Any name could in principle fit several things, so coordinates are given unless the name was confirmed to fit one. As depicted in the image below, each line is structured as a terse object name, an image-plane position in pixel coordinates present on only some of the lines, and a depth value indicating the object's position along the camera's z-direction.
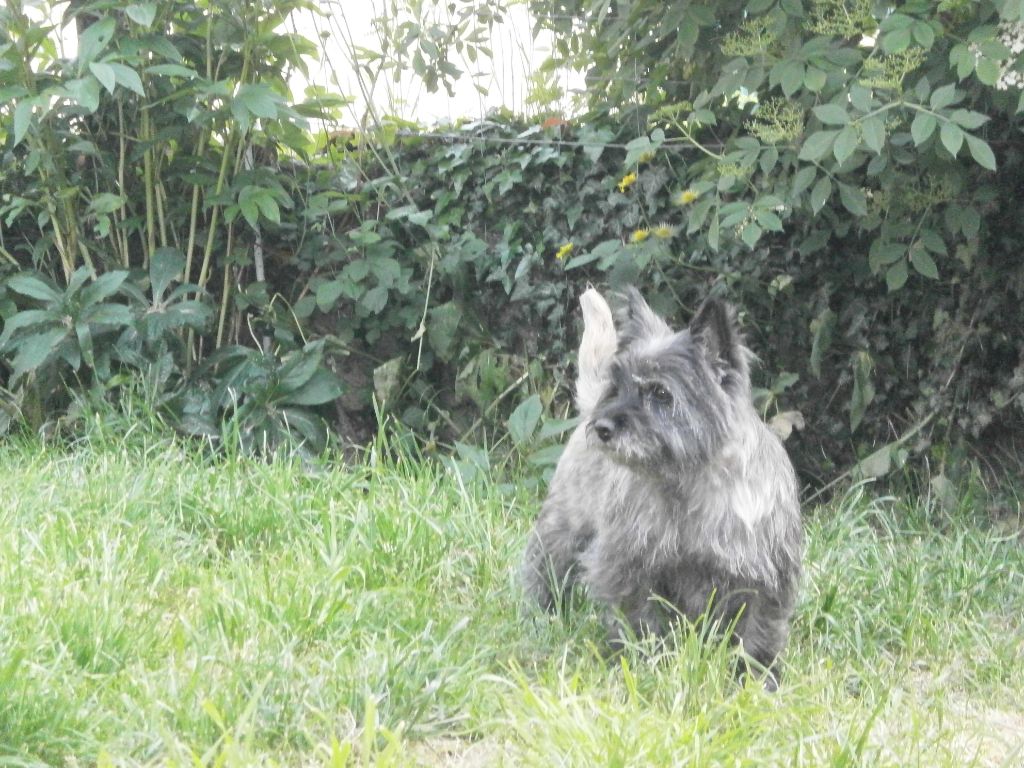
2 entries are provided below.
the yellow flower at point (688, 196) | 4.78
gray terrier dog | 3.38
